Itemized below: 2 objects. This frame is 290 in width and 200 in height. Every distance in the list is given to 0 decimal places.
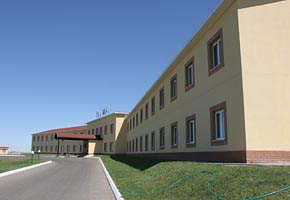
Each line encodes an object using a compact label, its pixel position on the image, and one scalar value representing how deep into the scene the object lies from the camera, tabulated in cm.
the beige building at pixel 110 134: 4115
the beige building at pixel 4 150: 6348
